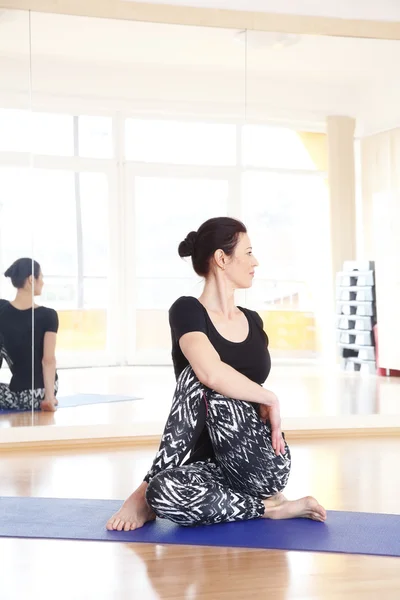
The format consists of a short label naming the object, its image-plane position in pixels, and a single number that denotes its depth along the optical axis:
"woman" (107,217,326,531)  2.71
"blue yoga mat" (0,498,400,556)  2.58
